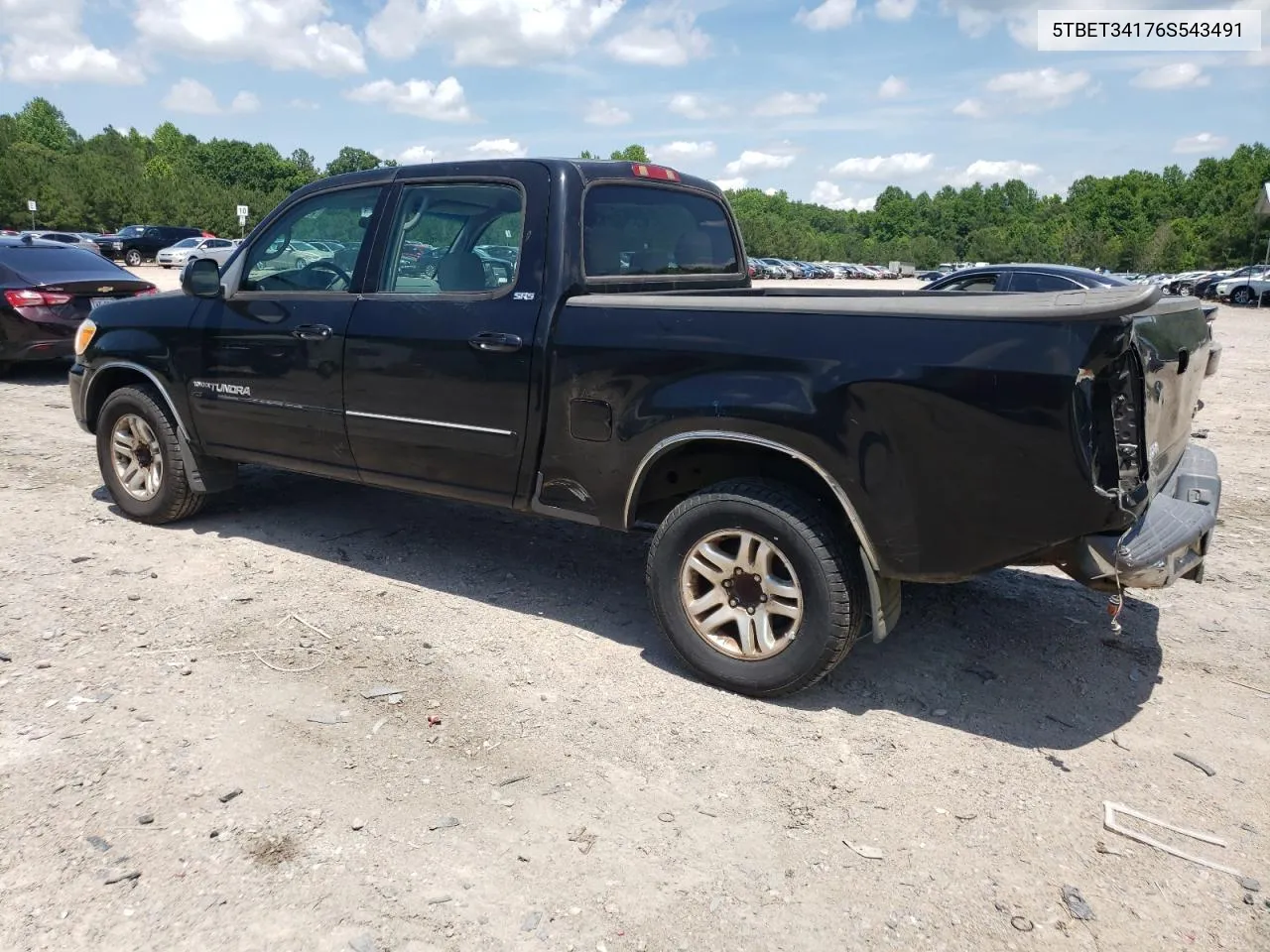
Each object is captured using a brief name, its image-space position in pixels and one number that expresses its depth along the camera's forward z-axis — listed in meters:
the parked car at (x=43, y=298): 10.35
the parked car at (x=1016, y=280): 12.03
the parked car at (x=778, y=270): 62.43
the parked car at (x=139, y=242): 44.22
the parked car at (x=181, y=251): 41.44
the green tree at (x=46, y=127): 120.77
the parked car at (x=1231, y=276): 34.94
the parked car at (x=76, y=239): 34.45
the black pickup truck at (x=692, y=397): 3.14
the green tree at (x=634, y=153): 131.38
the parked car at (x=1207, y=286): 37.19
